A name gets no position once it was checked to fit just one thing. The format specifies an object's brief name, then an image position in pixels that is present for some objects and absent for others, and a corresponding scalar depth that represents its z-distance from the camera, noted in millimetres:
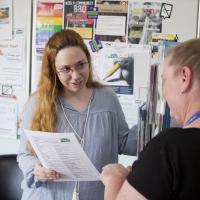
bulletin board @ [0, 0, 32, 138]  2367
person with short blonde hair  682
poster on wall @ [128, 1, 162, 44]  2102
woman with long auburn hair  1416
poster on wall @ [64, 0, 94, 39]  2215
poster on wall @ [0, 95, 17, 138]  2455
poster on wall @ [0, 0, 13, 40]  2389
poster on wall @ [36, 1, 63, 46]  2275
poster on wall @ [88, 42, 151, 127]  2170
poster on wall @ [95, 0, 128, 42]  2164
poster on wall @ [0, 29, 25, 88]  2385
